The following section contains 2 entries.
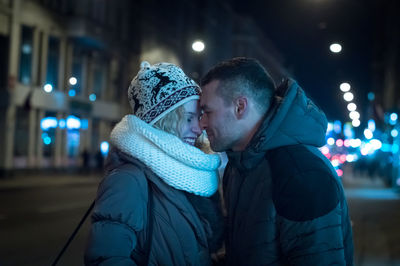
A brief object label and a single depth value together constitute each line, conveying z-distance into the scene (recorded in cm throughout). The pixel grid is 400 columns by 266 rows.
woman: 233
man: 206
